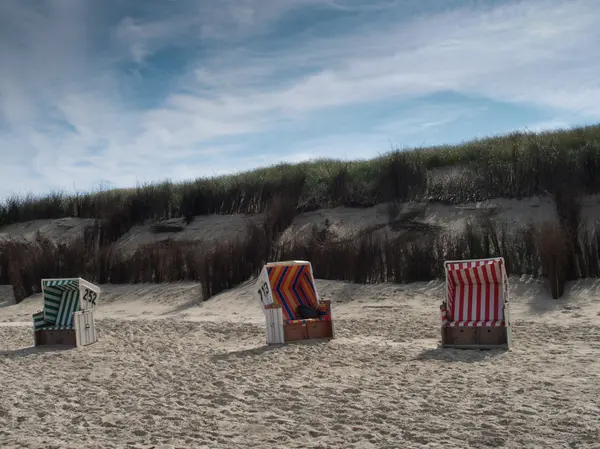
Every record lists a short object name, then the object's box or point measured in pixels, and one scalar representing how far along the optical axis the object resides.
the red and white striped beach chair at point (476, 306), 8.43
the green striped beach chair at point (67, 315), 10.26
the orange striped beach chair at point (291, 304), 9.46
